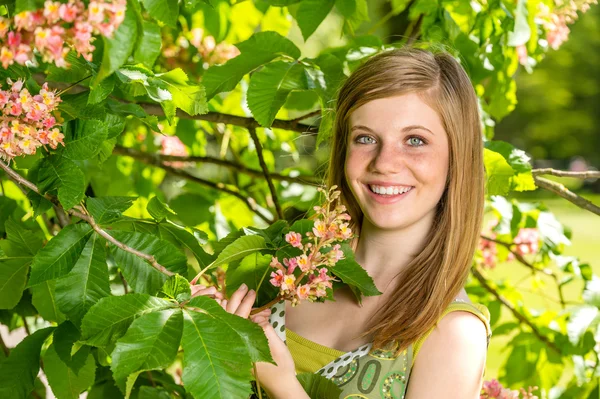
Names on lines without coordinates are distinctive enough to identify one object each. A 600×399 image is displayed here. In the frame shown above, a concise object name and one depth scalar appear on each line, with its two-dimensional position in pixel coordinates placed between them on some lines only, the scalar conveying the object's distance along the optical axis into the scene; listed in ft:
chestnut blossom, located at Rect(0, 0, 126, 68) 5.11
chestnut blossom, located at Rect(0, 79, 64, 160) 5.70
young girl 6.45
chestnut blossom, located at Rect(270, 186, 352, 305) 5.68
